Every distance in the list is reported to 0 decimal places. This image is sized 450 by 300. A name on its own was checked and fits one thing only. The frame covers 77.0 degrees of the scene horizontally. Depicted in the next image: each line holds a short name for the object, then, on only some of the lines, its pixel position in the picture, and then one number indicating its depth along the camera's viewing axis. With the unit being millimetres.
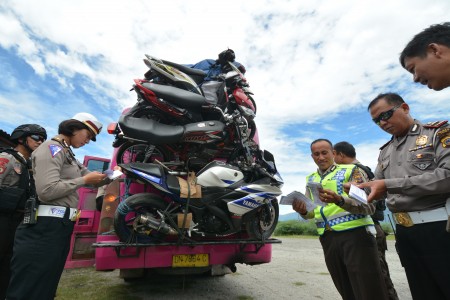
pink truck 2719
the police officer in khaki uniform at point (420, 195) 1665
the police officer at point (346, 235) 2225
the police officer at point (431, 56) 1588
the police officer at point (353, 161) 3622
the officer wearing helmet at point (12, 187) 2809
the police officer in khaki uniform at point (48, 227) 2066
